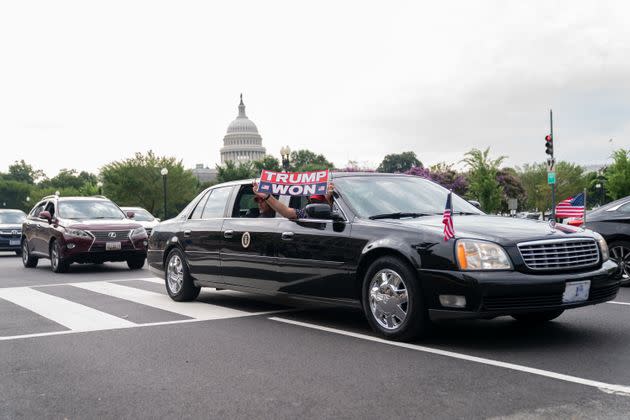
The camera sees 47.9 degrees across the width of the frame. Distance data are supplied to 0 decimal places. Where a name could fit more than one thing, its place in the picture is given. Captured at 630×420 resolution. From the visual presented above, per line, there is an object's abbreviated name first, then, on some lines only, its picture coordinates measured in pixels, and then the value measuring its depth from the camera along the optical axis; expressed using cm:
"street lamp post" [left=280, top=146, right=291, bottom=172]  3291
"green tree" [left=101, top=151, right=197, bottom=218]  6128
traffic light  2878
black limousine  569
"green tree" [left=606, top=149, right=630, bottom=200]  3909
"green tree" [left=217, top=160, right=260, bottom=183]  9556
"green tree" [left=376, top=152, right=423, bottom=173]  13538
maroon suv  1477
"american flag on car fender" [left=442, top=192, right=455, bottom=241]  588
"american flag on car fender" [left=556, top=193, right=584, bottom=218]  1234
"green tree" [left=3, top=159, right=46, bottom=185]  16812
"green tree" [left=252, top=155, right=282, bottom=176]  11576
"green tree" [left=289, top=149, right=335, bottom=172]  14100
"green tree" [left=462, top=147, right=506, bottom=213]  4219
